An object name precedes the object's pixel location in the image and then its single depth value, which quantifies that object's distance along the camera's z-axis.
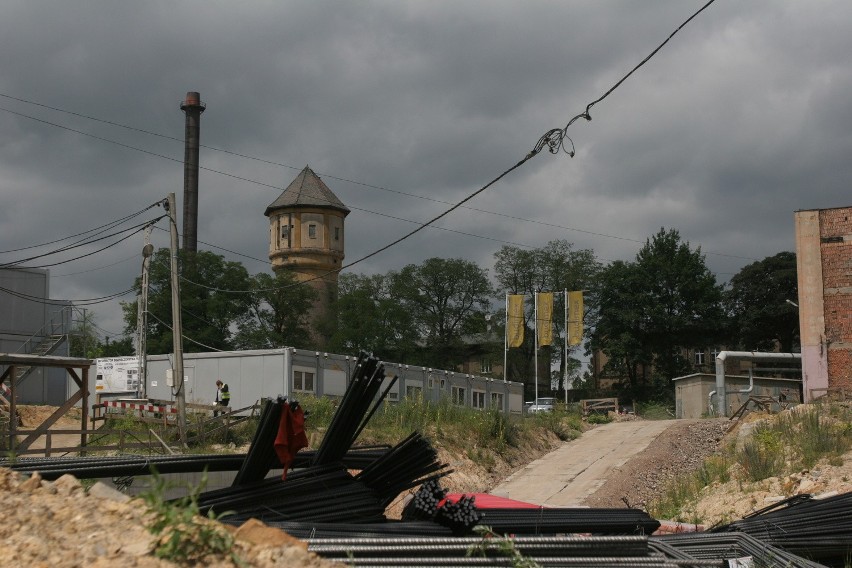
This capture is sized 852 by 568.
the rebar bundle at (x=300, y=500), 7.58
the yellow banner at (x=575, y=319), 62.62
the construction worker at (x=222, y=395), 32.50
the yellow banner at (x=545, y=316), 62.09
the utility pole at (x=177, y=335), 25.80
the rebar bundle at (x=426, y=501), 7.52
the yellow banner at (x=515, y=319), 64.31
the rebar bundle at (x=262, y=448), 8.03
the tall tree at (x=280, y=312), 73.44
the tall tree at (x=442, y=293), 82.25
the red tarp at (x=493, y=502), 12.30
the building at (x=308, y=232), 83.06
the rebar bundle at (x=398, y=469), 8.44
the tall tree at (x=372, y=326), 75.88
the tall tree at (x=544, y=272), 79.00
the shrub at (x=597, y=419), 42.72
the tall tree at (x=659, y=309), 73.44
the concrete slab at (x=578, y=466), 24.88
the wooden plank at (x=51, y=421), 21.55
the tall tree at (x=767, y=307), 74.12
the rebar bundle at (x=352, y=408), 8.50
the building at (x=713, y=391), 42.06
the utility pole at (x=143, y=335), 34.34
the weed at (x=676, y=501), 18.62
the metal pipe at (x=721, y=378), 41.16
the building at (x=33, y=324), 46.34
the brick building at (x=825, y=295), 39.97
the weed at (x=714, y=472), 21.03
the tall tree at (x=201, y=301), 68.31
